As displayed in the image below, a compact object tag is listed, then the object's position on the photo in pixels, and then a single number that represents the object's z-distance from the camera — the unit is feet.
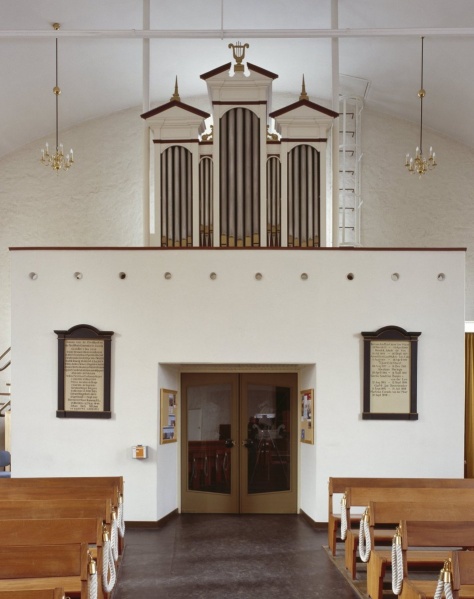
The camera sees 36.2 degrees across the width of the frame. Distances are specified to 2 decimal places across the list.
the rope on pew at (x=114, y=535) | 20.24
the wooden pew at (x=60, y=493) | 22.75
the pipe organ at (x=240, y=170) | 31.60
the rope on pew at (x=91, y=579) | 14.89
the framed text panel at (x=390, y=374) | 29.25
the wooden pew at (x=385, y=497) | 21.91
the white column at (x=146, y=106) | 33.04
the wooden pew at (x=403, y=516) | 19.25
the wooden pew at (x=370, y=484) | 25.07
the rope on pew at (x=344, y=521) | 22.71
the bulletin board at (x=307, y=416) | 30.07
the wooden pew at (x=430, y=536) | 16.65
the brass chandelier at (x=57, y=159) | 35.53
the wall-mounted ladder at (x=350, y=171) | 44.24
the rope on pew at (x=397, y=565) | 16.90
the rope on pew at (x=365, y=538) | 20.03
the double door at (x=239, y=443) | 32.63
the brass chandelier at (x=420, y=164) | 36.26
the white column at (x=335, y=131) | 32.78
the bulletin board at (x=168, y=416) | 30.01
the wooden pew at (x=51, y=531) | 16.47
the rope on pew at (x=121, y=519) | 23.75
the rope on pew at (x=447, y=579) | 13.76
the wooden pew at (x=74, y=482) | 25.26
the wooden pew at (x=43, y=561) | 14.20
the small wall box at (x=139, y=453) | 28.91
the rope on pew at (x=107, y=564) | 17.72
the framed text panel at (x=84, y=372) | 29.35
